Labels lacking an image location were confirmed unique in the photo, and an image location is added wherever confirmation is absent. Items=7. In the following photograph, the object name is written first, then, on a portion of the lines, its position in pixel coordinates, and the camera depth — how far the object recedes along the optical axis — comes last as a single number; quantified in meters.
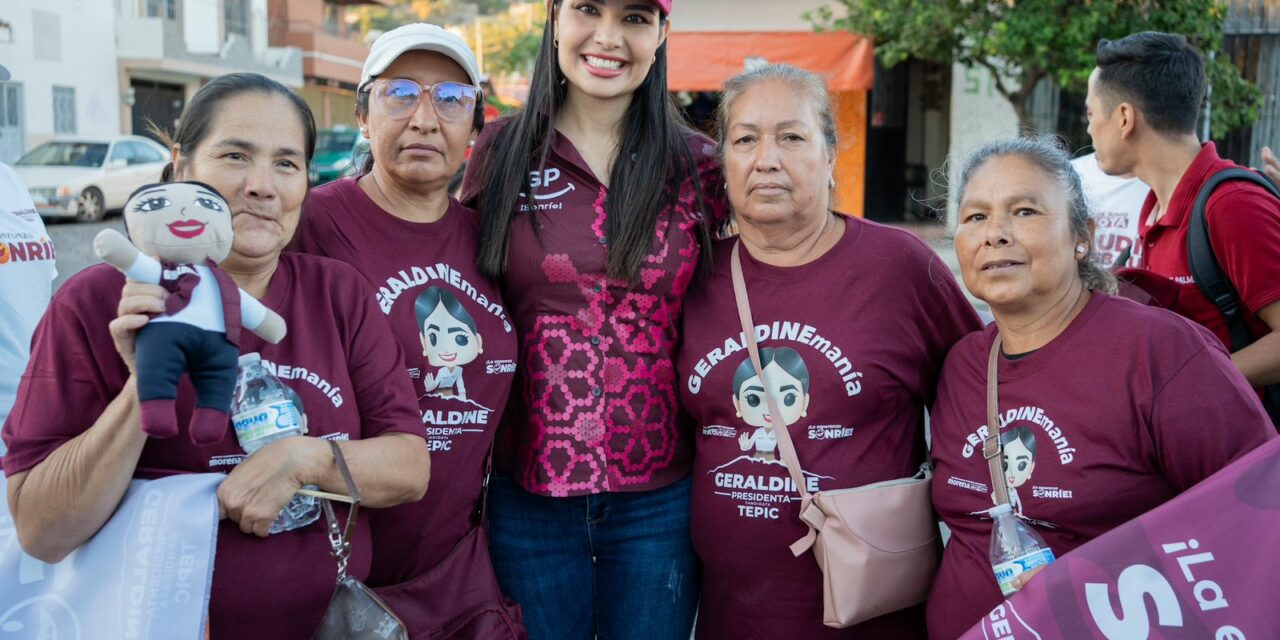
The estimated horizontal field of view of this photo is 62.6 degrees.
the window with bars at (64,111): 24.16
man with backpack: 3.21
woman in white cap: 2.68
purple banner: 2.06
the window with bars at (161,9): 28.12
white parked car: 17.80
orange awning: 14.47
